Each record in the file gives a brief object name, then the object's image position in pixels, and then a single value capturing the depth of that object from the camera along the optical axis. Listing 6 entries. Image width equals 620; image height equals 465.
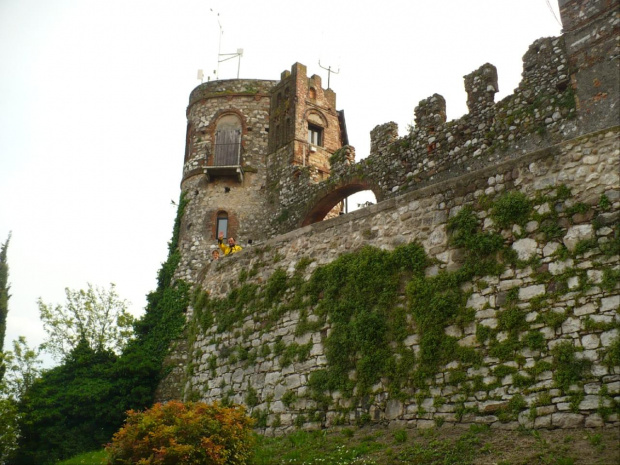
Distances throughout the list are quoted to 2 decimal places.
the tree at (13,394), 21.89
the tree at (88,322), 26.94
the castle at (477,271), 7.53
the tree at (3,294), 29.05
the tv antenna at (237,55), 27.83
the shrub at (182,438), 8.01
